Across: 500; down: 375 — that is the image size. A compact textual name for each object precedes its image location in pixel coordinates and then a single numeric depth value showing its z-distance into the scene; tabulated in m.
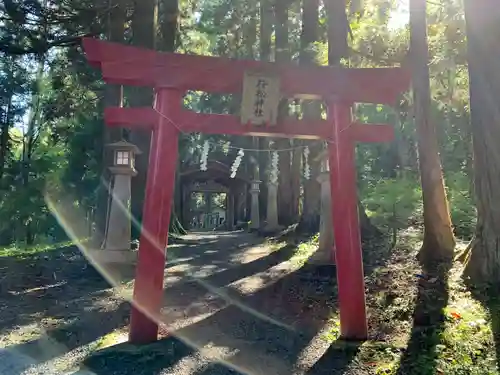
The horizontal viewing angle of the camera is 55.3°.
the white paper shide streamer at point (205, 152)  6.07
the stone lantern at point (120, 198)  9.17
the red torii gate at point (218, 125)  4.82
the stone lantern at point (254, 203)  20.16
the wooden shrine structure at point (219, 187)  23.00
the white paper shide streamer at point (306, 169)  8.86
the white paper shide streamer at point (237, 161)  6.65
